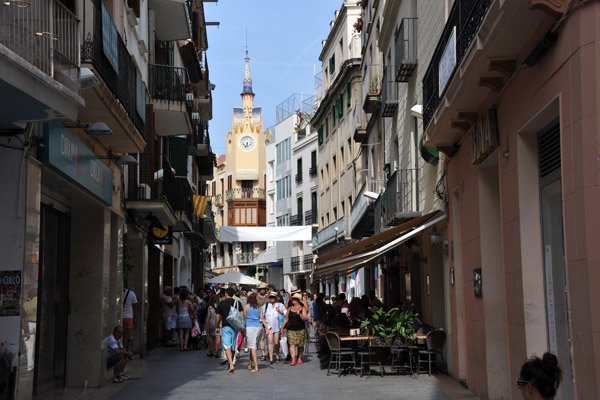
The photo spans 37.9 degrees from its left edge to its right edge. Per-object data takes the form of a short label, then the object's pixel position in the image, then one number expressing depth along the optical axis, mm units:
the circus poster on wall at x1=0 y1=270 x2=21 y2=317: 9547
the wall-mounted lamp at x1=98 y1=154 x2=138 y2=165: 15358
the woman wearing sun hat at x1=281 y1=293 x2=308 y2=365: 19672
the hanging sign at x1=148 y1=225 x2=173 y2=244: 22922
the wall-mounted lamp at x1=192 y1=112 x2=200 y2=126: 32562
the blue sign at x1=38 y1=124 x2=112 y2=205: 10547
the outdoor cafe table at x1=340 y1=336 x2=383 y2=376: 16531
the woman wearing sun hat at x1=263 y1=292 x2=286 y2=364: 20281
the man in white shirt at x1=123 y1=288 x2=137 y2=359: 18812
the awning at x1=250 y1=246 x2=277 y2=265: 65575
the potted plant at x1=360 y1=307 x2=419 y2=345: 16359
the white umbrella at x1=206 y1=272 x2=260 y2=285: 39469
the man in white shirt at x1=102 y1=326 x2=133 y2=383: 15258
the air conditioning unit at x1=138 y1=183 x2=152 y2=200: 20203
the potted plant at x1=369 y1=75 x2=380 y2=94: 28344
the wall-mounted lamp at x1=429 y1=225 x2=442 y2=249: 17219
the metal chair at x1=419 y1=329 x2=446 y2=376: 16266
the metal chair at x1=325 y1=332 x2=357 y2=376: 17016
